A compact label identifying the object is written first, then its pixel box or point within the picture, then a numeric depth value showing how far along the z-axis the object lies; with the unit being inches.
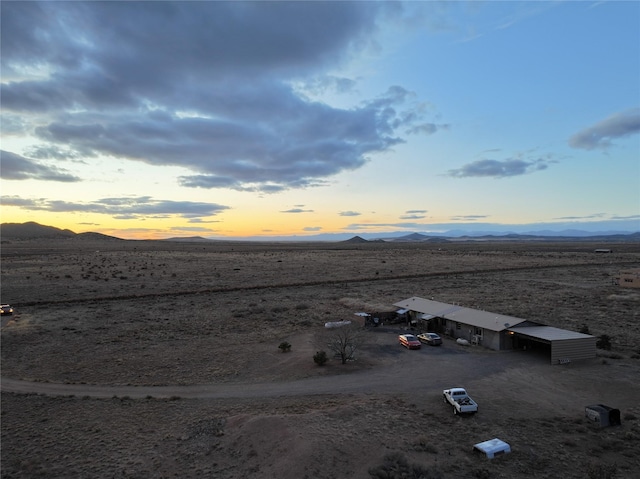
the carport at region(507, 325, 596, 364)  1111.0
